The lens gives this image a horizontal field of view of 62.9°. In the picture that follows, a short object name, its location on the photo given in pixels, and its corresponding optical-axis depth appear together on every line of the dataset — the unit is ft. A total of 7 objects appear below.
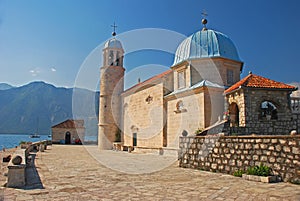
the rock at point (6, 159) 39.65
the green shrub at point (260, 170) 22.73
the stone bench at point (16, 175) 20.03
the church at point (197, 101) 45.21
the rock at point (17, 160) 20.74
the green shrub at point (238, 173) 25.19
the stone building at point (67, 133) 136.56
